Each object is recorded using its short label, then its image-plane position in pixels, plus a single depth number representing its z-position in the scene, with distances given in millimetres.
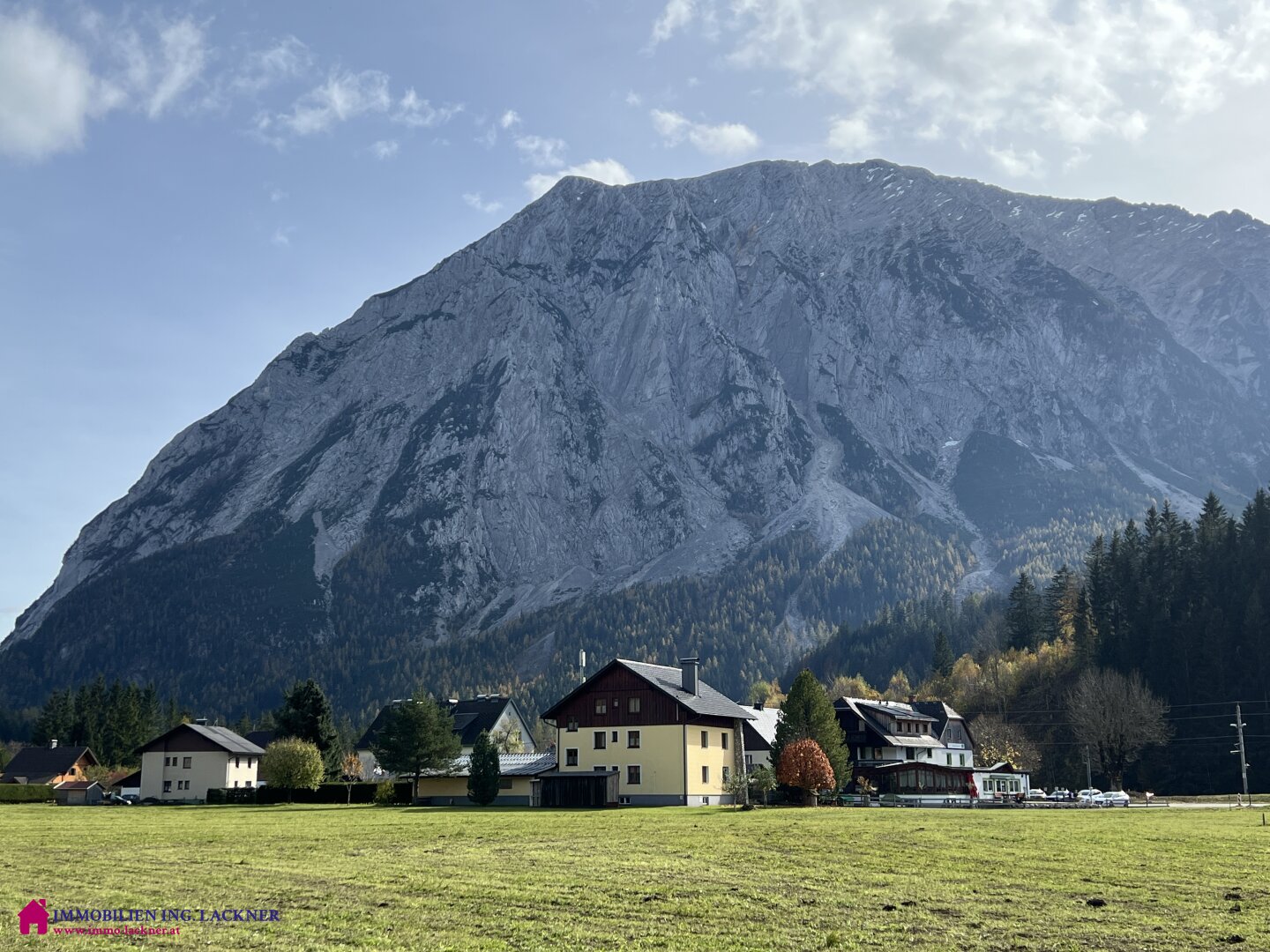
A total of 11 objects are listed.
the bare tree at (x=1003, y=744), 128750
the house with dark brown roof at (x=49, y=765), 126750
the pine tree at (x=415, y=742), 90938
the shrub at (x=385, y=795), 90938
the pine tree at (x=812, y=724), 85500
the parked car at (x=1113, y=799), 84938
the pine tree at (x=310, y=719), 106938
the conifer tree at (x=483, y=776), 85312
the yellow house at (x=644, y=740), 84312
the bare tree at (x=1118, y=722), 114812
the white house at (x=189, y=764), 108812
